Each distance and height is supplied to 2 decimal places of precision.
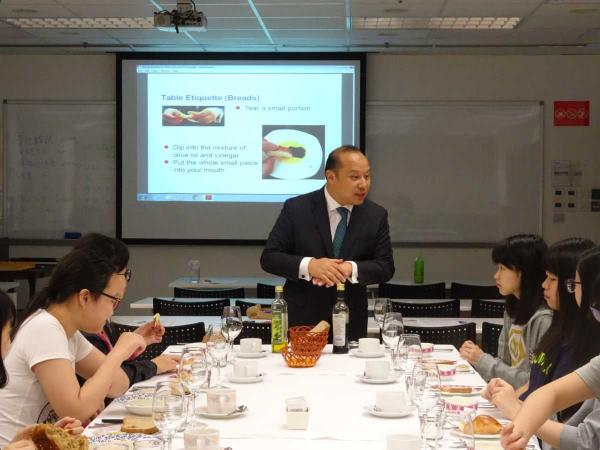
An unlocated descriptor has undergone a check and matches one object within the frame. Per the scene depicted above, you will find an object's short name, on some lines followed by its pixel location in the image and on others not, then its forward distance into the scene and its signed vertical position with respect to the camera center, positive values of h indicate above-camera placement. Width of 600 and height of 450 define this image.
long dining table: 2.42 -0.69
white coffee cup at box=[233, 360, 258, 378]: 3.29 -0.66
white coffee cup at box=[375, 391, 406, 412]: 2.71 -0.64
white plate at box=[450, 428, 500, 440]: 2.46 -0.68
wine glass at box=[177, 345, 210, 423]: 2.58 -0.52
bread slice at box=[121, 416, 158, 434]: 2.51 -0.67
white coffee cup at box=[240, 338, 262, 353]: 3.88 -0.67
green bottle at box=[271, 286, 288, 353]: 3.90 -0.59
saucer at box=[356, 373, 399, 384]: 3.25 -0.69
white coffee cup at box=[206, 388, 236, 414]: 2.67 -0.64
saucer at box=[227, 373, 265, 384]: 3.26 -0.69
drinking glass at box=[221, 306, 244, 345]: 3.64 -0.55
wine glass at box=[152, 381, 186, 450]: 2.13 -0.52
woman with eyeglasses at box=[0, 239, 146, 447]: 2.72 -0.50
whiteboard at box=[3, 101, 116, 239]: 9.18 +0.28
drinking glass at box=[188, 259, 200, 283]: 8.09 -0.70
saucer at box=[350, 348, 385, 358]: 3.87 -0.71
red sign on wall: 9.02 +0.86
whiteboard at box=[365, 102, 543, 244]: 9.01 +0.35
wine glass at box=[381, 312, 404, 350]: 3.61 -0.56
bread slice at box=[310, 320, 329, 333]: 3.68 -0.56
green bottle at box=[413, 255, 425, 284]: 7.96 -0.70
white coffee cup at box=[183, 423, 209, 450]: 2.15 -0.60
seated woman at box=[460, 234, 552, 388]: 3.71 -0.45
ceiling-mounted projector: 6.68 +1.32
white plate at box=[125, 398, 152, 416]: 2.74 -0.67
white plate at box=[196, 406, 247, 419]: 2.66 -0.67
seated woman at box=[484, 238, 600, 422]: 2.92 -0.47
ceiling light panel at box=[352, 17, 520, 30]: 7.88 +1.57
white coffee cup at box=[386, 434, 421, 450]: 2.16 -0.61
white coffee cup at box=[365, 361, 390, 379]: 3.28 -0.66
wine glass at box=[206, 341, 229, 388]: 3.30 -0.60
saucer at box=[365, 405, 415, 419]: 2.68 -0.67
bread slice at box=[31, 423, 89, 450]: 2.11 -0.60
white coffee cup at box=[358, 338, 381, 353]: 3.88 -0.67
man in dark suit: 4.62 -0.23
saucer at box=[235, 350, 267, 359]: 3.83 -0.71
